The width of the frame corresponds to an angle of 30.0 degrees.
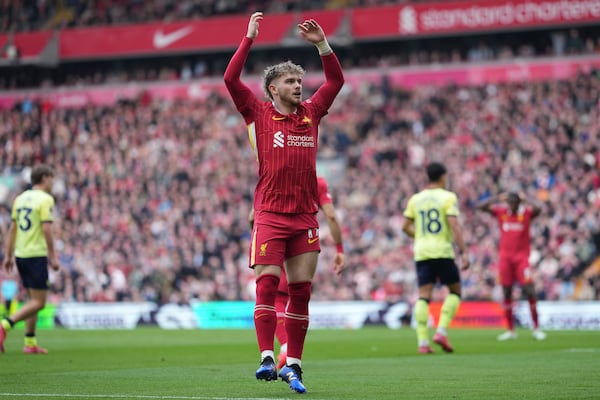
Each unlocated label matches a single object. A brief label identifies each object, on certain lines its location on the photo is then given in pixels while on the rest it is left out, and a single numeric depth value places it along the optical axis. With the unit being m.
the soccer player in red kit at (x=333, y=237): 12.75
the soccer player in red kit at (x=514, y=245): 19.77
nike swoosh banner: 41.66
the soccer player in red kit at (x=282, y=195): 9.52
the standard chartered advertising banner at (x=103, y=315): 29.27
